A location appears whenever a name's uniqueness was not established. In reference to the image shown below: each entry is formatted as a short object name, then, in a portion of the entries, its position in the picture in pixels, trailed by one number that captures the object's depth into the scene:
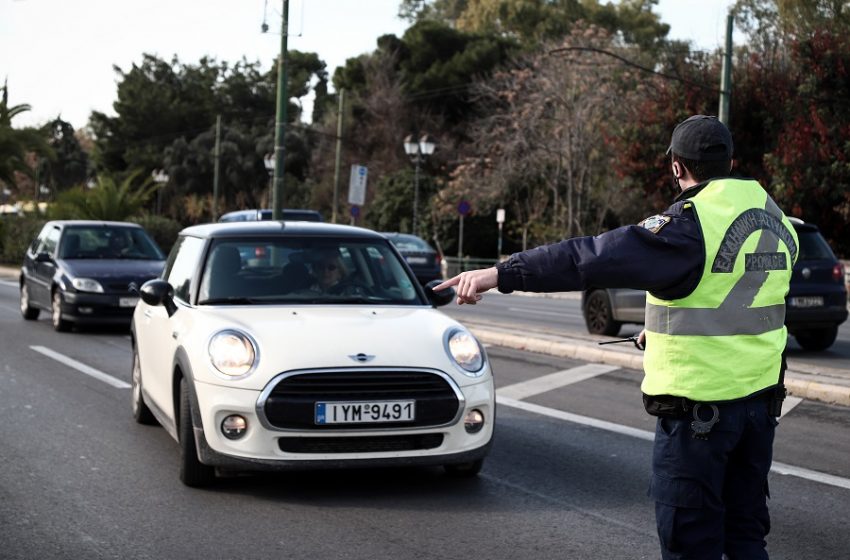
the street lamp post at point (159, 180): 61.72
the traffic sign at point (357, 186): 32.12
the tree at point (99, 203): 36.06
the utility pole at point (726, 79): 21.58
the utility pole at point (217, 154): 49.62
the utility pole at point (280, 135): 20.64
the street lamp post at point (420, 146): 35.69
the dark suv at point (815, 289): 14.38
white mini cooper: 6.10
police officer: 3.46
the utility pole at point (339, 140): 37.19
